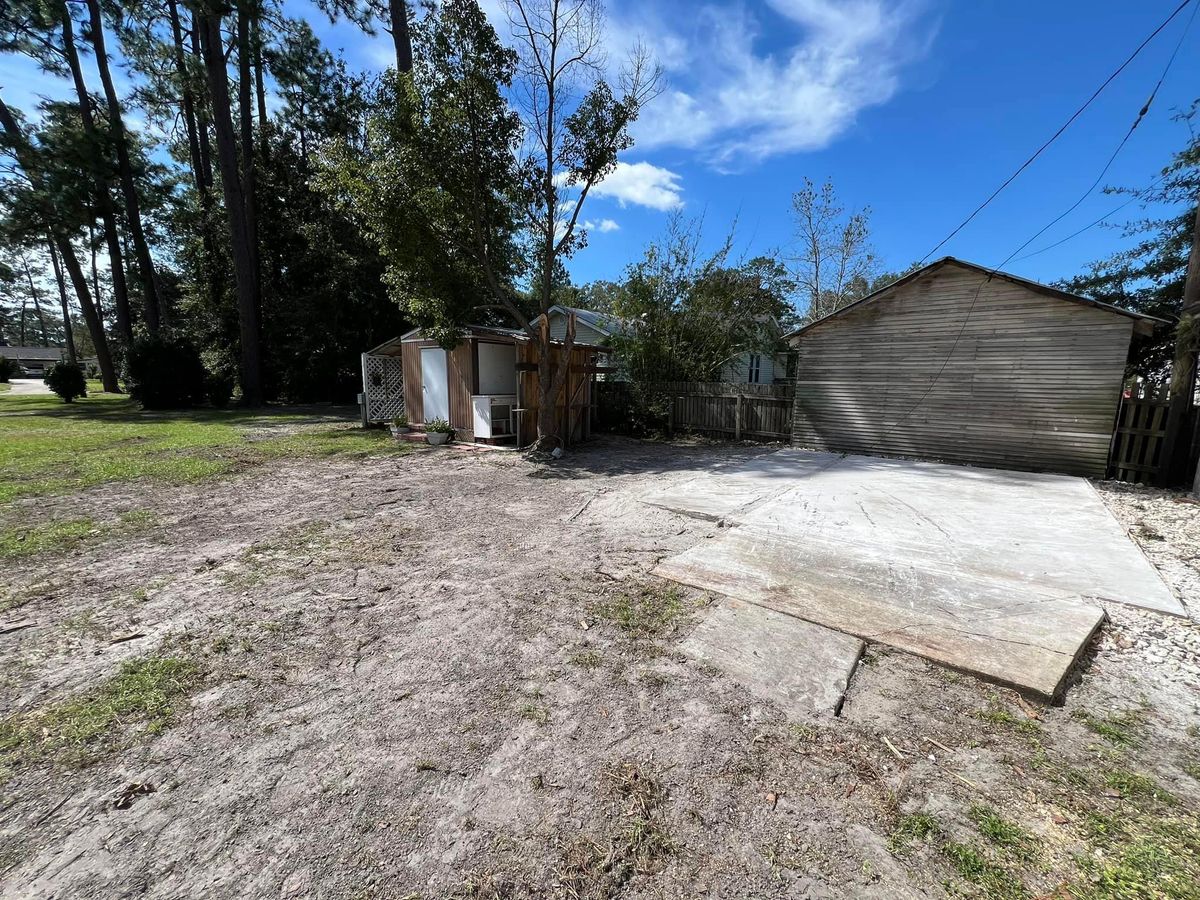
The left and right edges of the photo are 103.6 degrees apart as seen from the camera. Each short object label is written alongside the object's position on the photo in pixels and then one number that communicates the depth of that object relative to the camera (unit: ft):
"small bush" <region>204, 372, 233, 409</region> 58.65
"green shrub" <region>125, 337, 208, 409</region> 54.08
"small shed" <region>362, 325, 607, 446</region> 33.63
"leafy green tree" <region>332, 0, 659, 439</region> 26.68
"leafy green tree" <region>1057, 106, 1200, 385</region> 29.32
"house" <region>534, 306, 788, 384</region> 47.70
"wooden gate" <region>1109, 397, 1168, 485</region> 23.52
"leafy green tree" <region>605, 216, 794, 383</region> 41.29
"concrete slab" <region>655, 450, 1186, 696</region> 9.34
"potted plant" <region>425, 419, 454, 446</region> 34.88
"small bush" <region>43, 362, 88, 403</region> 58.23
